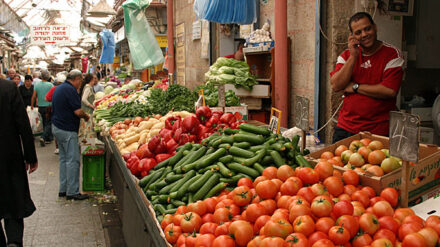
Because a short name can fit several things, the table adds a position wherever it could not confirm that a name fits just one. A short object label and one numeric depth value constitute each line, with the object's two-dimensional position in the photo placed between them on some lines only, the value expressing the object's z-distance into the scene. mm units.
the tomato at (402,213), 2029
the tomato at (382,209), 2080
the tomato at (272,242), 1802
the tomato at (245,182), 2619
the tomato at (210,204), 2535
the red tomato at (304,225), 1886
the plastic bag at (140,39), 9117
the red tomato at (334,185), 2336
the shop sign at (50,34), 22188
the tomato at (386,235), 1852
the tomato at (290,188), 2324
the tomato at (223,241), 2043
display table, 2946
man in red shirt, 3457
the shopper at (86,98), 8812
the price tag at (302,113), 3221
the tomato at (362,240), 1838
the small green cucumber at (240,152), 3022
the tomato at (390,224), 1925
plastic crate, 7078
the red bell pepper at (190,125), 4160
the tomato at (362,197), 2195
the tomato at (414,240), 1742
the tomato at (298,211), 1995
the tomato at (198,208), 2482
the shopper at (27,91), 12625
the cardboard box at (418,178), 2332
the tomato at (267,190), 2363
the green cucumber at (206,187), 2795
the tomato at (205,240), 2119
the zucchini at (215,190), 2785
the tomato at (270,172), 2615
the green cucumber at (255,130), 3305
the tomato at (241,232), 2066
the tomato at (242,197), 2418
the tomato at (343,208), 1987
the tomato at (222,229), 2189
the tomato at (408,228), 1849
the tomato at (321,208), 2002
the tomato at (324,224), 1907
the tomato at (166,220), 2571
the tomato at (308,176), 2404
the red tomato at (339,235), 1804
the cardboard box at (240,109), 5961
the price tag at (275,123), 3605
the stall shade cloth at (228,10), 6969
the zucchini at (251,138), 3161
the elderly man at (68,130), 6793
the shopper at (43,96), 11953
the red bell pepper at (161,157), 3949
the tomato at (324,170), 2480
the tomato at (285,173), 2512
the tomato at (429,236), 1778
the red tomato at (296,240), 1783
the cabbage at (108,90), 14370
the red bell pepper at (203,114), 4473
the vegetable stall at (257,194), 1907
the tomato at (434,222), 1869
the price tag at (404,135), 2010
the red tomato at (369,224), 1904
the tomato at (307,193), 2201
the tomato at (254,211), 2209
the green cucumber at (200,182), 2848
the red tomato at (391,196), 2205
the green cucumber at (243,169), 2814
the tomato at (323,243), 1743
